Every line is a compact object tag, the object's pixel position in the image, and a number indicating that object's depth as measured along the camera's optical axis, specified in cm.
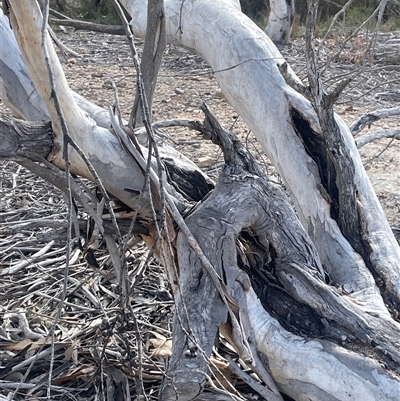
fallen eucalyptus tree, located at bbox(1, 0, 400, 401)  198
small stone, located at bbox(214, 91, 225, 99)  640
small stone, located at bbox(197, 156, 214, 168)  461
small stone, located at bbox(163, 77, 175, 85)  693
